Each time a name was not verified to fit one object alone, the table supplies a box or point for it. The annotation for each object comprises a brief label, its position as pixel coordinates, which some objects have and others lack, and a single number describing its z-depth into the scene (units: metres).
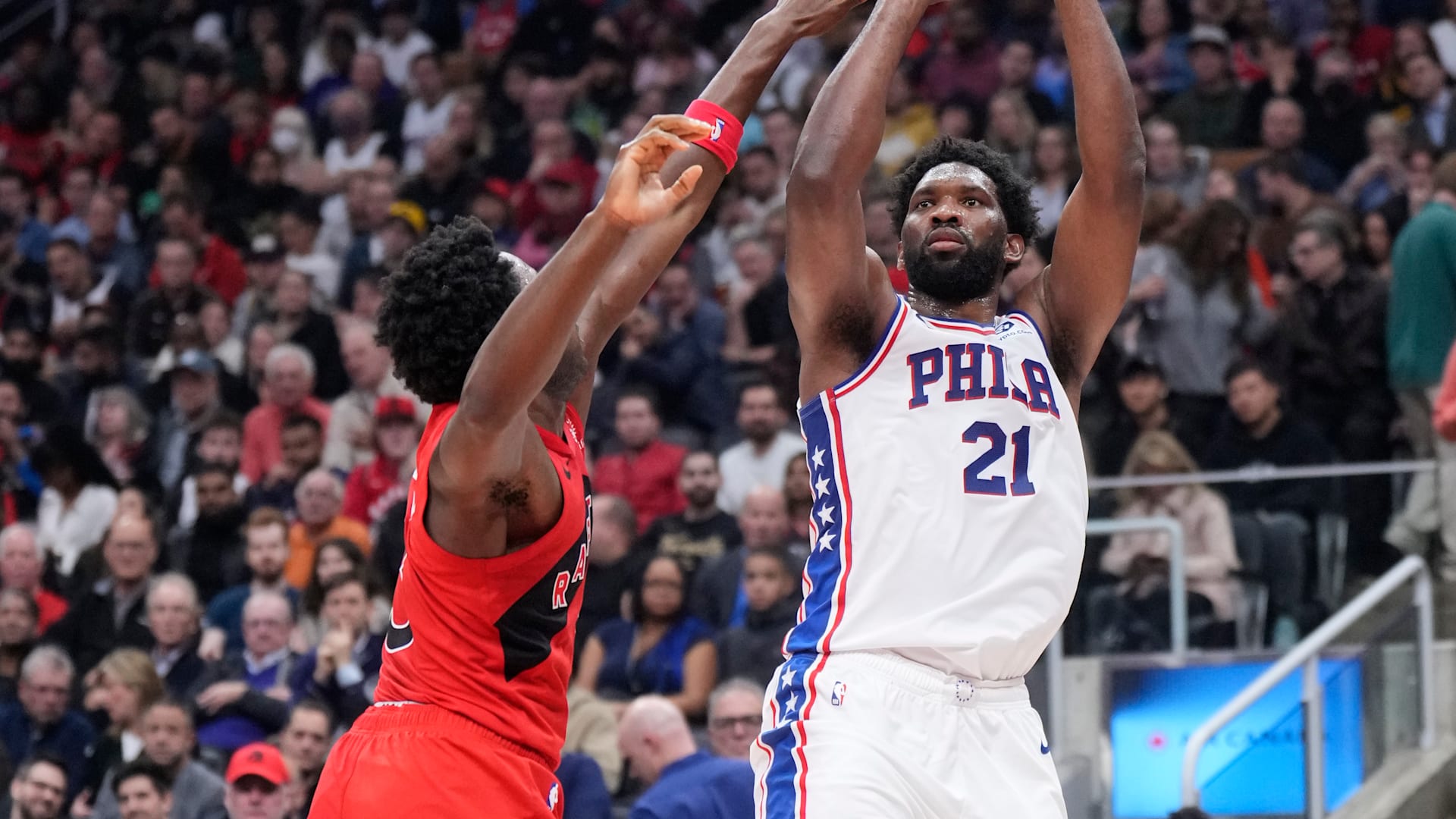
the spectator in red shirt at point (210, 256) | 14.74
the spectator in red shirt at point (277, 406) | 12.09
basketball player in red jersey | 4.05
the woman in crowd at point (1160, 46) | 12.52
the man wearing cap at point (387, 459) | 11.34
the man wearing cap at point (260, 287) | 13.78
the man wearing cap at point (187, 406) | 12.95
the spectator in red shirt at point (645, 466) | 10.84
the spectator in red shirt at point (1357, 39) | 12.26
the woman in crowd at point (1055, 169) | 11.40
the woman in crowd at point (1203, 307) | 10.27
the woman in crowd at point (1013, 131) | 11.91
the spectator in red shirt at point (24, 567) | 11.28
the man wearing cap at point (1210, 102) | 11.98
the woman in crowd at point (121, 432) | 13.00
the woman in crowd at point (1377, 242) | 10.49
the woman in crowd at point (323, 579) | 9.90
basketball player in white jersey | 4.25
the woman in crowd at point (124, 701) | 9.62
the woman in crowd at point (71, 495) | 12.26
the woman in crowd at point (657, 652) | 9.20
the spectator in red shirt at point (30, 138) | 17.28
